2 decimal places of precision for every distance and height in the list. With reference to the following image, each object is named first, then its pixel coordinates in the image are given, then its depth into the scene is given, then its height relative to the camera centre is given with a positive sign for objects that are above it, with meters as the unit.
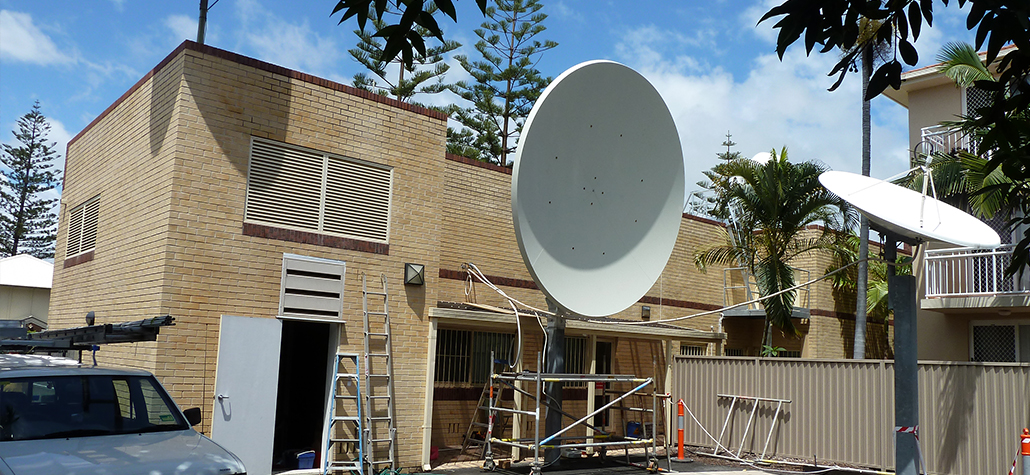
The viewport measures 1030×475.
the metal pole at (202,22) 15.01 +5.50
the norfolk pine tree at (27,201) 47.25 +5.99
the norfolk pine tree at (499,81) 36.16 +11.07
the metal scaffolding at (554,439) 11.07 -1.69
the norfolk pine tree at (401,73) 33.94 +10.71
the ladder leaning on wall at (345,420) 11.44 -1.51
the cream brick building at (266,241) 10.63 +1.07
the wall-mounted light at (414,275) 12.54 +0.71
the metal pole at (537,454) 10.91 -1.78
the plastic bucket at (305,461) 11.55 -2.15
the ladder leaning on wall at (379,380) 11.75 -0.95
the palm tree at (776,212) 20.09 +3.23
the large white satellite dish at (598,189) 10.60 +2.05
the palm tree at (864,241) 20.25 +2.59
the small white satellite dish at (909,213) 9.55 +1.71
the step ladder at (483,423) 14.07 -1.87
